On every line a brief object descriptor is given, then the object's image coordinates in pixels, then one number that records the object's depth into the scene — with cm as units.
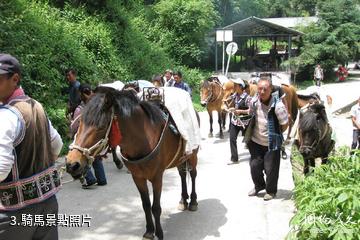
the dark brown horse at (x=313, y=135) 606
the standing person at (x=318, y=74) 2908
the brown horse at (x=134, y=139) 364
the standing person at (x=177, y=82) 1196
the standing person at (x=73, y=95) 722
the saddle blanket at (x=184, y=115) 525
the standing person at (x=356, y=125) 872
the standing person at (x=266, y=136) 599
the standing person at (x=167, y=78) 1236
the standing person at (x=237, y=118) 855
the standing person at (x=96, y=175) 680
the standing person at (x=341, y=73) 3294
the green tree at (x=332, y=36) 3059
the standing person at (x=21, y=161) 265
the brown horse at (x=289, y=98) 1005
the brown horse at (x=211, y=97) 1201
